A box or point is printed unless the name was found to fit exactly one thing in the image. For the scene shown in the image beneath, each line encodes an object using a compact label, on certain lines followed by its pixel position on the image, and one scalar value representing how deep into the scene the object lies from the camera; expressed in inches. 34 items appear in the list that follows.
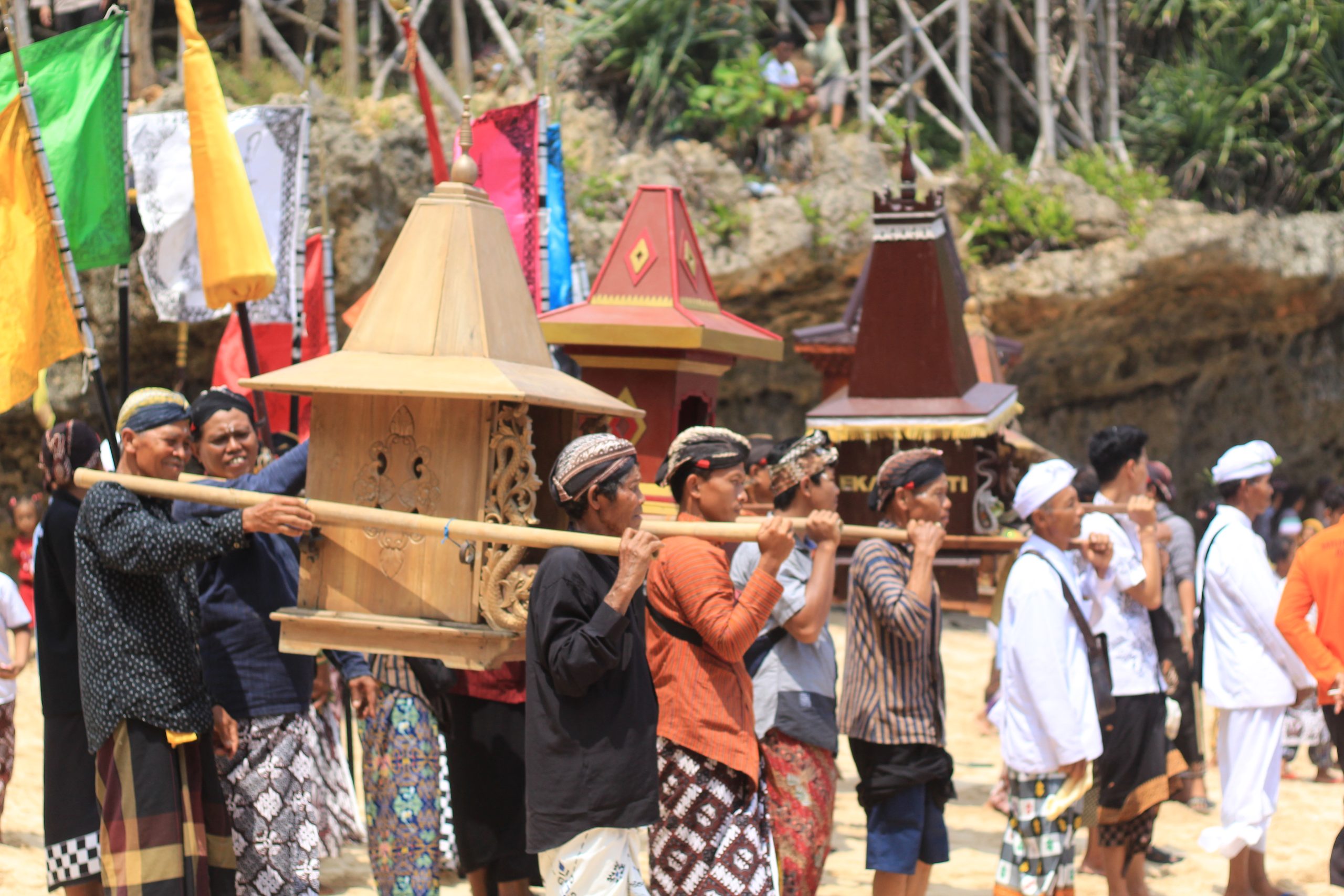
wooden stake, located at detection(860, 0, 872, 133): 1146.7
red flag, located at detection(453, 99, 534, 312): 505.4
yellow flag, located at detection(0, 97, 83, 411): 368.5
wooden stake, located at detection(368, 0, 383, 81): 1018.1
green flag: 397.7
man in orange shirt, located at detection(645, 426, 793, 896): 303.6
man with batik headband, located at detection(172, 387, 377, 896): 339.9
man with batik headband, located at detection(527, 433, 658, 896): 276.5
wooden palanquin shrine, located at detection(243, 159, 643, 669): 289.3
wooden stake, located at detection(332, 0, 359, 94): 953.5
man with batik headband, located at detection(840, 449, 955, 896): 375.9
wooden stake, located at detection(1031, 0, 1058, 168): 1192.2
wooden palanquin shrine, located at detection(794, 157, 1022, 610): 525.7
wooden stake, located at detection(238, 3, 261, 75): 979.3
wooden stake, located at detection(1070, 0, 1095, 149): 1246.3
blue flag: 540.4
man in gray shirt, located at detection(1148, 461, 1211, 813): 519.5
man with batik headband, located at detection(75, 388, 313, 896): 306.8
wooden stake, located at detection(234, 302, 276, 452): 411.5
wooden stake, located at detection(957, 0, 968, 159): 1184.8
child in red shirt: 746.2
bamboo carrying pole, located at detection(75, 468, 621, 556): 276.5
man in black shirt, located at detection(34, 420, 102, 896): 351.9
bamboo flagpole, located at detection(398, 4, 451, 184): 473.4
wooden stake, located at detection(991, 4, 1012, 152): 1250.6
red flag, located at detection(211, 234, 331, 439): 580.4
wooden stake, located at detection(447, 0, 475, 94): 1015.0
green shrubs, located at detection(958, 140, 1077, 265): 1114.7
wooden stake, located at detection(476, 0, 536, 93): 1025.5
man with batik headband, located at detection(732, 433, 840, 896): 362.3
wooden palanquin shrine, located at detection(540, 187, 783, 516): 427.2
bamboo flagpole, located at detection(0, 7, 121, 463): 370.0
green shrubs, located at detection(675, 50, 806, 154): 1080.8
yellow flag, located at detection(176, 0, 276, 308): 381.7
